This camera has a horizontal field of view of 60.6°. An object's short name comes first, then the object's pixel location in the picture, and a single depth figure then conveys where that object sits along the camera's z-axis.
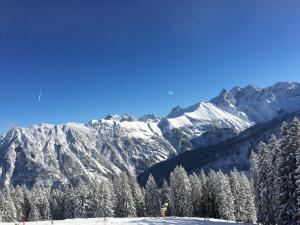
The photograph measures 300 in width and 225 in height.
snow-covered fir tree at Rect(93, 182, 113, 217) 69.69
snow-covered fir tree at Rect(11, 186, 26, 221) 79.49
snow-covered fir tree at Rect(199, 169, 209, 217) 70.74
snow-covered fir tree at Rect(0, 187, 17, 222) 67.70
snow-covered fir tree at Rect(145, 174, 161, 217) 77.64
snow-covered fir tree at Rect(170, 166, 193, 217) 67.86
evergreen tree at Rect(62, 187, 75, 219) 80.80
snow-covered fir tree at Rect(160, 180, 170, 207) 81.24
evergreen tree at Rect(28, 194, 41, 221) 78.85
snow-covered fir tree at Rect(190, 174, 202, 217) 71.13
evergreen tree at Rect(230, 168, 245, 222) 67.86
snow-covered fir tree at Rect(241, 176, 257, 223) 67.86
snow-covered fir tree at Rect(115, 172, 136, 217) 72.69
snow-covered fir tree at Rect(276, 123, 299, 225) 34.82
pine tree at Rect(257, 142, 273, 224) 43.52
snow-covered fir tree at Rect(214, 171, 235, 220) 65.01
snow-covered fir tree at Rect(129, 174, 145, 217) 79.67
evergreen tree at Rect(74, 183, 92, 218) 73.74
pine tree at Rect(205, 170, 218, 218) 69.04
